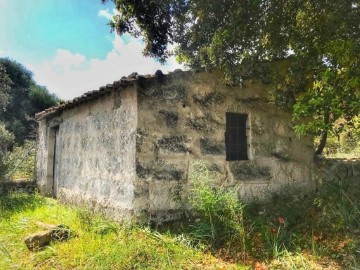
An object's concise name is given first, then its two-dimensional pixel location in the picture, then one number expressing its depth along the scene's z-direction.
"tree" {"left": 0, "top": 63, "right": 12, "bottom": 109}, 11.89
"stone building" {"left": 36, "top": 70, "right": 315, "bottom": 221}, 5.87
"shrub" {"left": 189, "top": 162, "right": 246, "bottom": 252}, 5.03
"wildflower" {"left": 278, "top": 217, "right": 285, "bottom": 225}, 5.47
